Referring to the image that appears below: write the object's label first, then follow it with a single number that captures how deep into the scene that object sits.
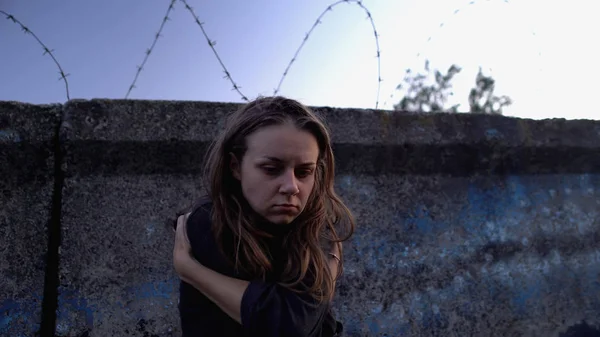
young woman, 1.32
